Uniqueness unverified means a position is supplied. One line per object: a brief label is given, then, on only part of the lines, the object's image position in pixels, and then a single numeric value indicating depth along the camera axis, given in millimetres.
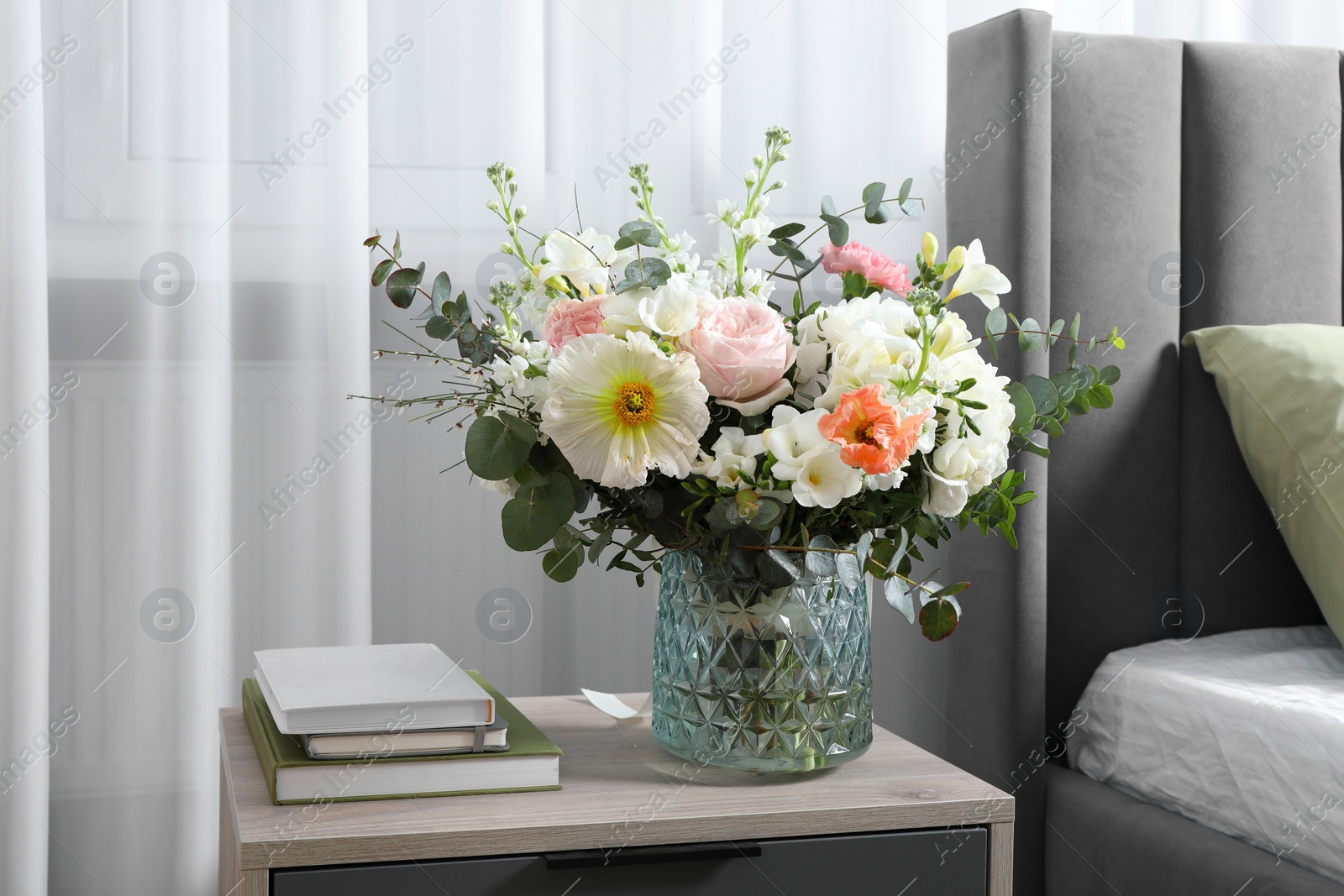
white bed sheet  2106
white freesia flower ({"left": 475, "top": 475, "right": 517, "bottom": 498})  1948
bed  2397
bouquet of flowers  1835
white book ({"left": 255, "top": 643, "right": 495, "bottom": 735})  1886
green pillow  2309
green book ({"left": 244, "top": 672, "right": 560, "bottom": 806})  1871
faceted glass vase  1916
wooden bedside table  1833
